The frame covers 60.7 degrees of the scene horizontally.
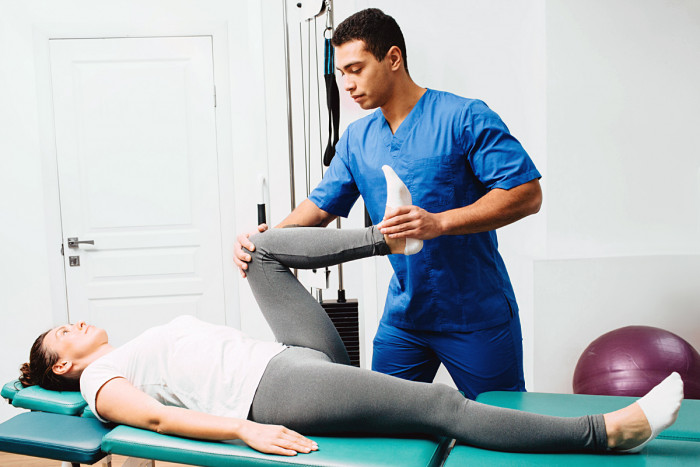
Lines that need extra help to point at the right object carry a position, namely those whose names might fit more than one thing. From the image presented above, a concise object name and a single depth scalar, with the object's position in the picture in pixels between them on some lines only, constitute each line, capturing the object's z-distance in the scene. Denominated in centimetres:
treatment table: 117
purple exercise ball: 190
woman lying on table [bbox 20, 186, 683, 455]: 120
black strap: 219
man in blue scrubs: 156
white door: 291
